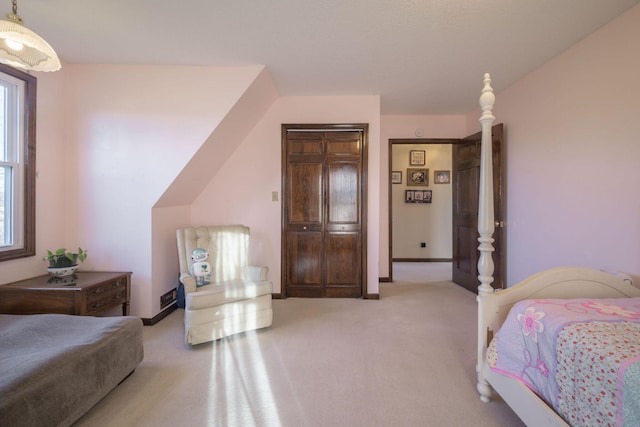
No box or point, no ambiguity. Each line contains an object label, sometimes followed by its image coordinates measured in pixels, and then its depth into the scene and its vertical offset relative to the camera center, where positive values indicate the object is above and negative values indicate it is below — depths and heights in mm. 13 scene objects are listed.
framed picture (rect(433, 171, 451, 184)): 6219 +817
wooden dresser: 2162 -618
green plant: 2367 -360
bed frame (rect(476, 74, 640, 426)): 1727 -445
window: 2324 +430
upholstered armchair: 2391 -666
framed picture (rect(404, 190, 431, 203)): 6258 +400
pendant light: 1354 +843
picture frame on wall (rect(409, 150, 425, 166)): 6219 +1236
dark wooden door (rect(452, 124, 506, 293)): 3402 +69
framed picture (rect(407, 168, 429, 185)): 6219 +827
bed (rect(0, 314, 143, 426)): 1267 -762
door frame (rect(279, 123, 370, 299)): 3627 +490
